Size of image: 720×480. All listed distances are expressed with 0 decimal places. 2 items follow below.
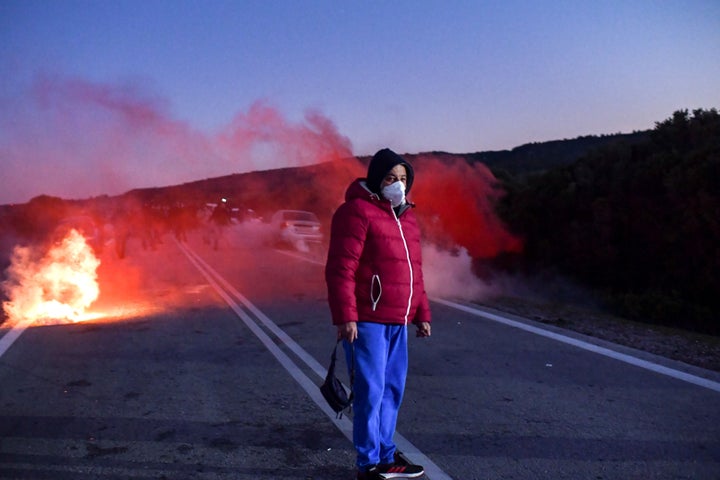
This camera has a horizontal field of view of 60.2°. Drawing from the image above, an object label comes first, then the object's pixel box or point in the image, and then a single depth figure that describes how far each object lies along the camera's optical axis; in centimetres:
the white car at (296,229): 2419
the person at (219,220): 2906
